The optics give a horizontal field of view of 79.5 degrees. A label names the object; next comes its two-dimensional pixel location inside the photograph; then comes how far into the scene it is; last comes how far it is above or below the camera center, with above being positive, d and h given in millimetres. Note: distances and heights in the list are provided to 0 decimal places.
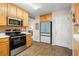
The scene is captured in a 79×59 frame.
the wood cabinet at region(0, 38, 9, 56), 1425 -555
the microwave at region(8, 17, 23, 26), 1830 +304
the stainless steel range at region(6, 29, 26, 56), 1668 -538
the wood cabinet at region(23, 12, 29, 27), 2541 +477
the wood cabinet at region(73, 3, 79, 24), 1530 +541
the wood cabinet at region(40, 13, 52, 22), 3071 +780
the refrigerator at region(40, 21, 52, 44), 3046 -215
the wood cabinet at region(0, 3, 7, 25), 1627 +522
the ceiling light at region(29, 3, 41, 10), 2089 +1041
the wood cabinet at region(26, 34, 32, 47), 2433 -607
